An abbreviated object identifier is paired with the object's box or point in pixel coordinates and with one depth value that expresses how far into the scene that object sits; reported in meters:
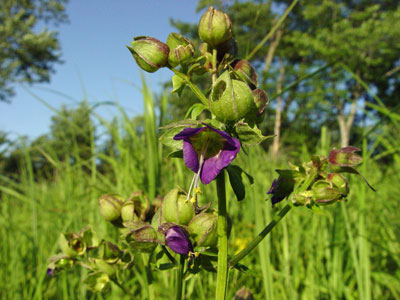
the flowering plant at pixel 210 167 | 0.15
